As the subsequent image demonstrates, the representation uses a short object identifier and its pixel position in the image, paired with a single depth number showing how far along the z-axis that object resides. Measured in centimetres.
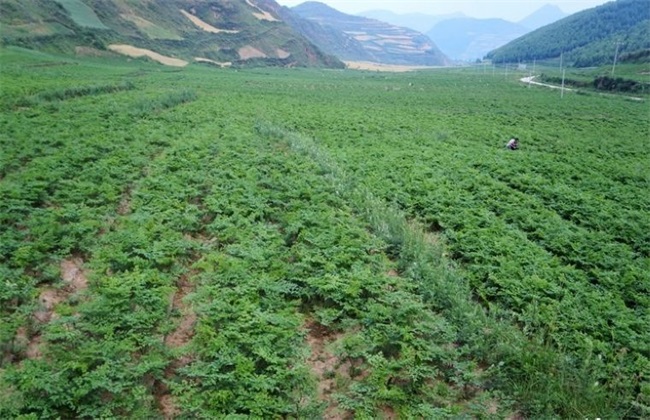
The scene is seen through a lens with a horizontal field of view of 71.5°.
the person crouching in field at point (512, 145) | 2411
